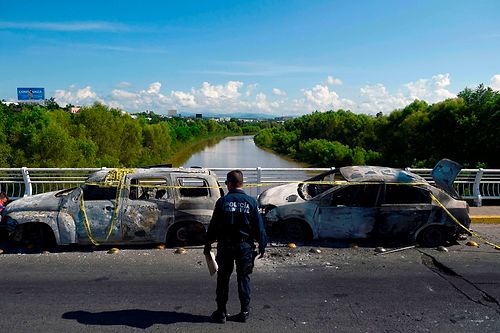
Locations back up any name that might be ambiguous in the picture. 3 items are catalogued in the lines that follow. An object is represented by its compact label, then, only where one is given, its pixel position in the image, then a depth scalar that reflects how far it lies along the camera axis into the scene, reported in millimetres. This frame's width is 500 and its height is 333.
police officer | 4500
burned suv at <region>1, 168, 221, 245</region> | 7219
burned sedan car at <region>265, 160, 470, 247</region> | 7730
